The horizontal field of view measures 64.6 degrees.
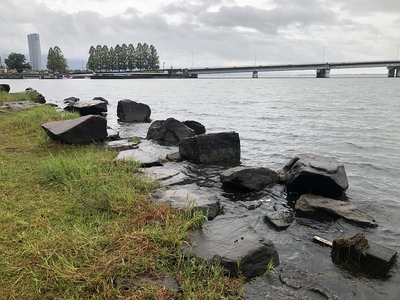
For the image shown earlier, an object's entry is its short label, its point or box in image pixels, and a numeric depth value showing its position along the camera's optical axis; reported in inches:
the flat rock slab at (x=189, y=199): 252.8
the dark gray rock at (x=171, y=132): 640.4
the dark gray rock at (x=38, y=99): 1304.5
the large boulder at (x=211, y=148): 472.4
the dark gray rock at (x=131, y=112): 958.4
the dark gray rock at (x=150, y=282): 159.0
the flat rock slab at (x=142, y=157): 389.2
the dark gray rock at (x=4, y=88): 1441.9
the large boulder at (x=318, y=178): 338.0
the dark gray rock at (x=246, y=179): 355.9
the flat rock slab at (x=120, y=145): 483.7
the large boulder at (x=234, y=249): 187.6
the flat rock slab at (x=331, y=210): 292.2
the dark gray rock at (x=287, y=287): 178.9
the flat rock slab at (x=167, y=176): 334.3
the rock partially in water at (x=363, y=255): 216.7
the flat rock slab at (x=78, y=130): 457.1
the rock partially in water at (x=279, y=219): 276.2
